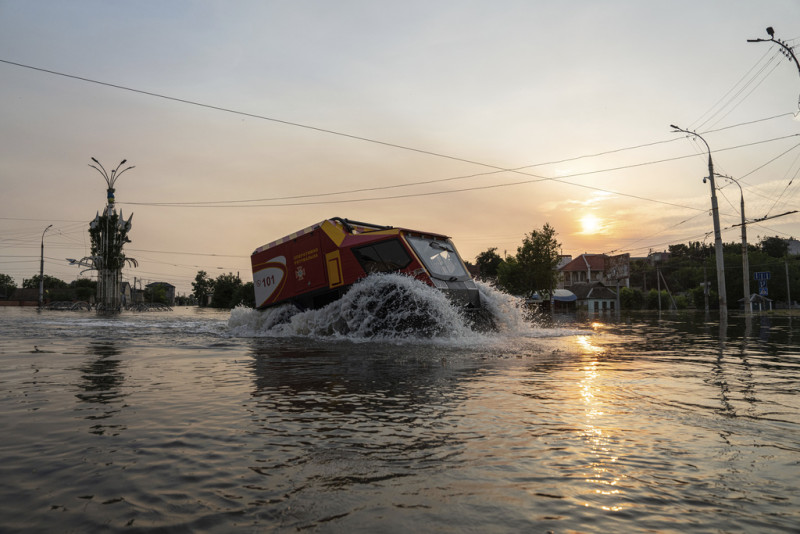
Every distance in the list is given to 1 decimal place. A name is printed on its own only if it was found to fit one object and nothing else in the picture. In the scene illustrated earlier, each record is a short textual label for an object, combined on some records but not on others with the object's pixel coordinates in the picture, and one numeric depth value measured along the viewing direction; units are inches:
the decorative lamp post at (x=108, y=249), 1677.0
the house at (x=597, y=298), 2984.7
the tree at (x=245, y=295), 3277.6
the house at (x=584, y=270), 3629.4
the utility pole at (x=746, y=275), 1129.6
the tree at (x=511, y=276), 2452.0
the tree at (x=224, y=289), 4343.0
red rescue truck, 486.6
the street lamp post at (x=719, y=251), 1053.4
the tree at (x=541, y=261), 2375.7
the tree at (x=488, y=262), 3539.9
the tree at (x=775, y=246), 3521.2
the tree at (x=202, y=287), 5541.3
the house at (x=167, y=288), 6938.0
